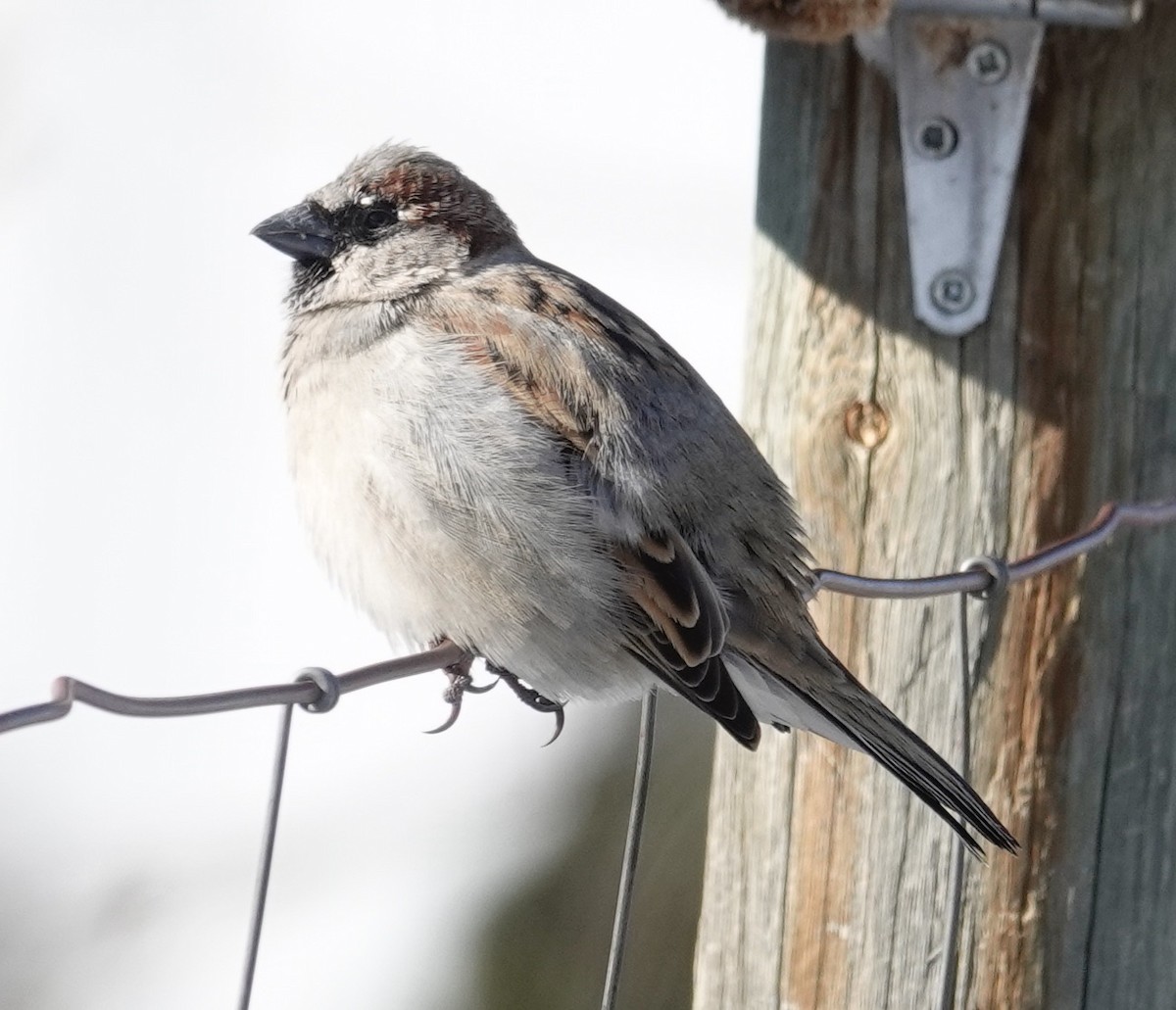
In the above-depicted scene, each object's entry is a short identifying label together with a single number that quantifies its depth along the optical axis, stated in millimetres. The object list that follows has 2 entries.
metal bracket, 5777
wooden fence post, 5633
